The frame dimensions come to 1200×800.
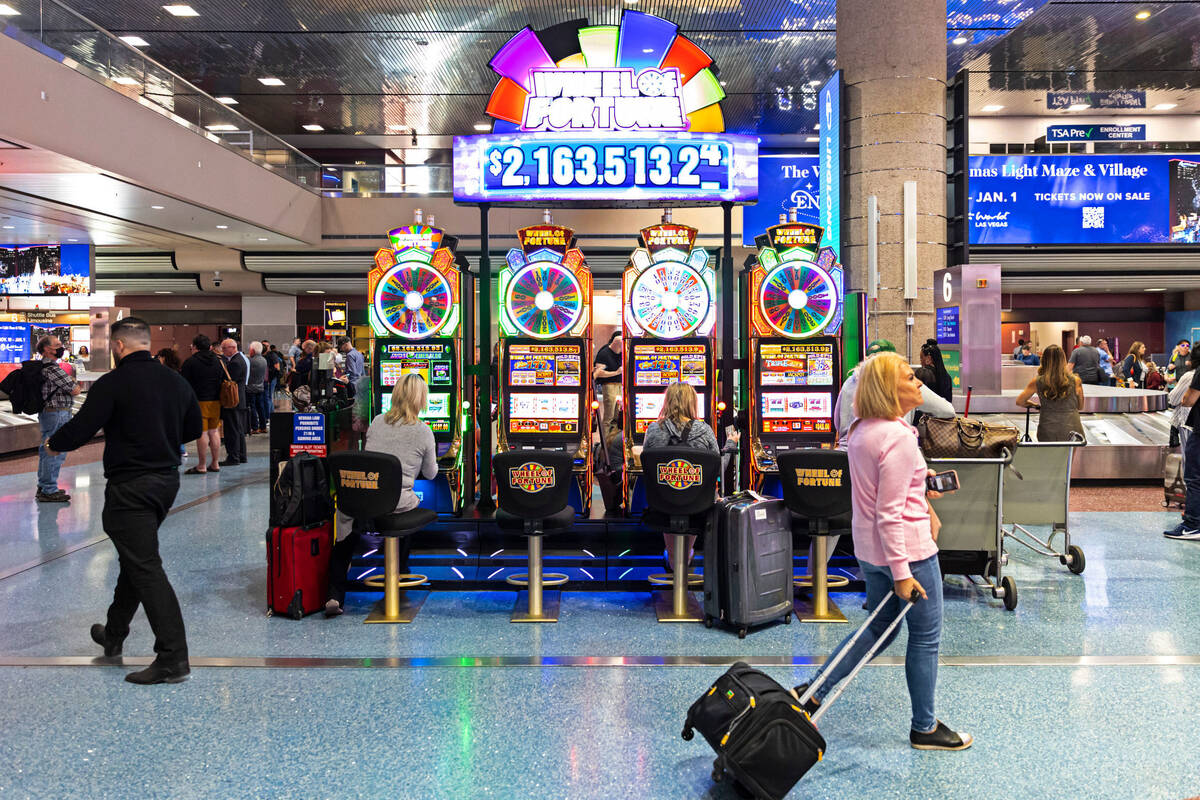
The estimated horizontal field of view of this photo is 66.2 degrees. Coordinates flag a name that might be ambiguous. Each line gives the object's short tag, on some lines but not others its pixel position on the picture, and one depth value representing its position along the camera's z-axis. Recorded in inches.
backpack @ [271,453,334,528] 195.5
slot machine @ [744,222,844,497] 241.9
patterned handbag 207.9
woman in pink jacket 120.0
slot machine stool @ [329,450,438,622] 185.5
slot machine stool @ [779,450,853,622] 187.2
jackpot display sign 233.3
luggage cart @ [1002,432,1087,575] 223.5
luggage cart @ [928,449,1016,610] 202.5
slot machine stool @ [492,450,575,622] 195.6
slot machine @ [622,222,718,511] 240.4
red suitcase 192.9
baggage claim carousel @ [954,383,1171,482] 359.9
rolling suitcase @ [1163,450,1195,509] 298.4
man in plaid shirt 318.1
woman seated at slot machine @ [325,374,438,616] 199.2
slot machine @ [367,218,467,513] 242.5
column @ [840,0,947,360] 315.9
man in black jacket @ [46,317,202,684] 152.5
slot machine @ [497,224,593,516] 240.1
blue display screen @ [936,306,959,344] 329.7
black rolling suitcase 110.9
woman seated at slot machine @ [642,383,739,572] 203.9
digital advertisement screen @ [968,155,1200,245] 580.1
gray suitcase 181.8
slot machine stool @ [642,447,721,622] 190.5
